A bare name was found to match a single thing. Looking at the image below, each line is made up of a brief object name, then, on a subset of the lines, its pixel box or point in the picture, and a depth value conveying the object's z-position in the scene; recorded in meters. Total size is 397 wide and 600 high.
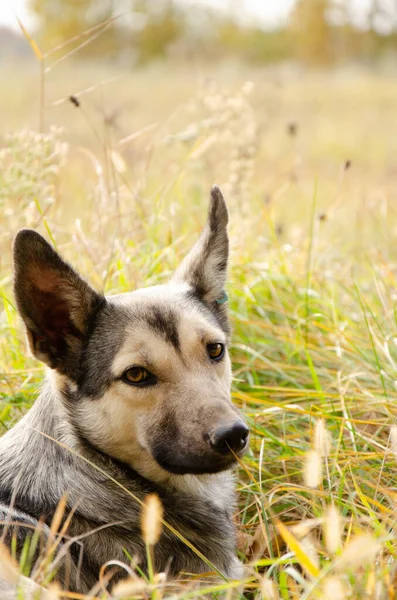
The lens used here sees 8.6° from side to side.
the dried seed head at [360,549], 1.90
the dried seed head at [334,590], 1.89
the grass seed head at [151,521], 1.93
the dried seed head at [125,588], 1.92
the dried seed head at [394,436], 1.98
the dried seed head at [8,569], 1.95
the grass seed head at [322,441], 2.00
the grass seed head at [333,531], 1.91
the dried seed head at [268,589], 1.93
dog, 2.09
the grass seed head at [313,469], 1.95
